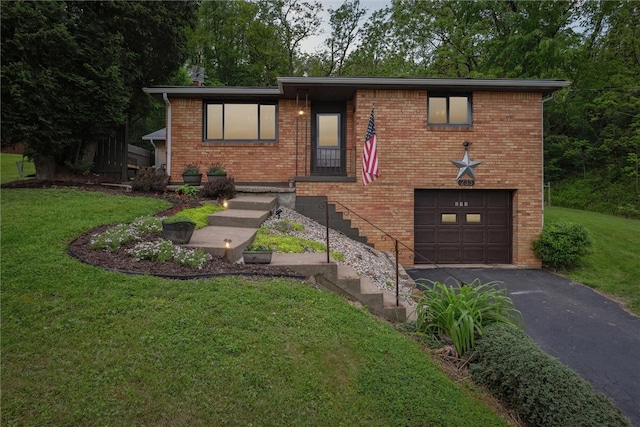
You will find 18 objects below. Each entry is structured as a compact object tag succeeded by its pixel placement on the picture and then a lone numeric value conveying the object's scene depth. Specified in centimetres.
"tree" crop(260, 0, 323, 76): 2319
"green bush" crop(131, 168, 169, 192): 899
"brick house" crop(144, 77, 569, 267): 912
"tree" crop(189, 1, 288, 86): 2249
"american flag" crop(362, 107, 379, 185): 738
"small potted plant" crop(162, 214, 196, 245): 489
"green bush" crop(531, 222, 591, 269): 859
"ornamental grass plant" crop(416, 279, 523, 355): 374
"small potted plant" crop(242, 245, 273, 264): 464
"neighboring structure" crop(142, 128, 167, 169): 1694
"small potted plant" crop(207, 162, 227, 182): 949
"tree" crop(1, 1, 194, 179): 835
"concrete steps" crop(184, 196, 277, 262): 482
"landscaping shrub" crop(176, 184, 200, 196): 895
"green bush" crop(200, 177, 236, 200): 854
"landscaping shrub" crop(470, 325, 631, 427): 279
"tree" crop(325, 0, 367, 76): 2286
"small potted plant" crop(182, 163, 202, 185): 959
